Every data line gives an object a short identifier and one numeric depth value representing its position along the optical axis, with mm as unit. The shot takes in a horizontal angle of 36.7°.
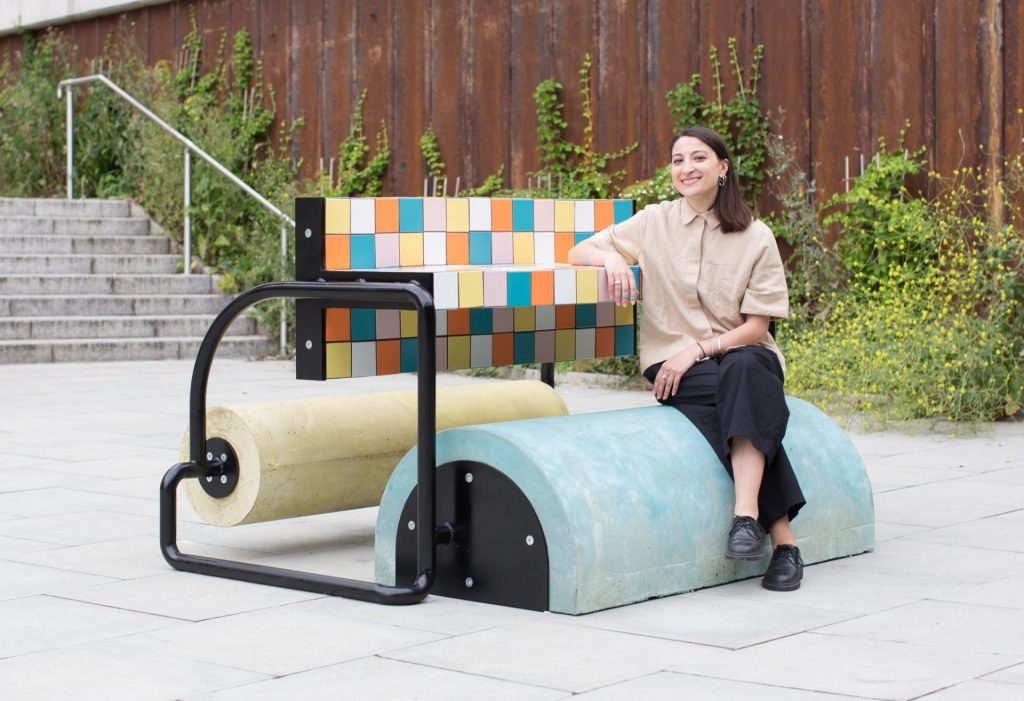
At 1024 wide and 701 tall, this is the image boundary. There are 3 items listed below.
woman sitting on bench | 4262
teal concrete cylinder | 3848
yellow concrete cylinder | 4527
